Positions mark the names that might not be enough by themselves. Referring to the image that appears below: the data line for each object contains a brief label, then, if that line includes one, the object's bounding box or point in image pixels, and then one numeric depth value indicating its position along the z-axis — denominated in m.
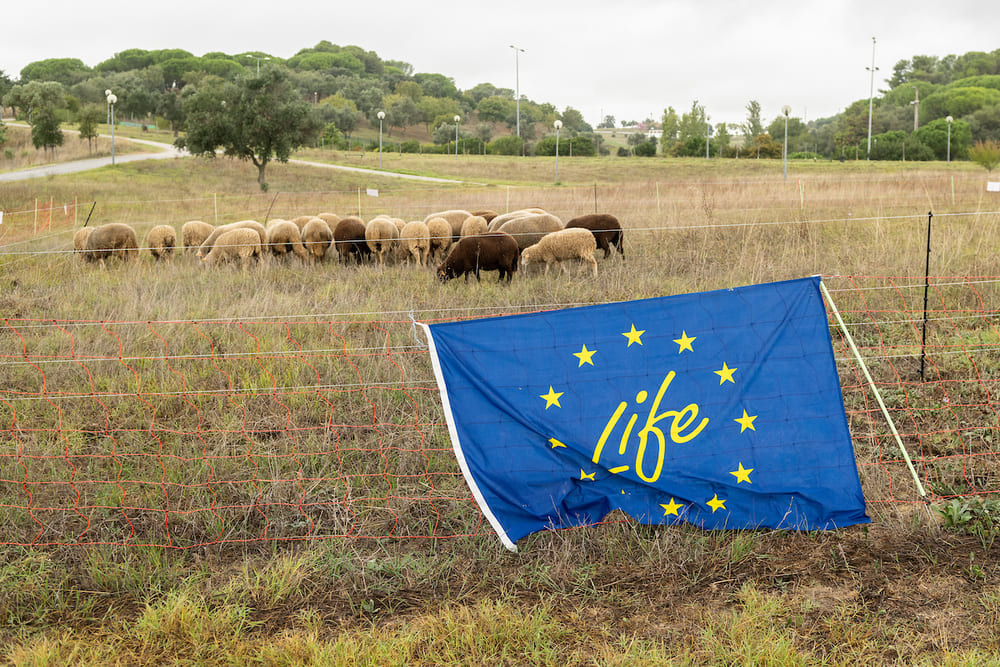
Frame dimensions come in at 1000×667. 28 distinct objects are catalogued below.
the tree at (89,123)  49.38
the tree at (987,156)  33.12
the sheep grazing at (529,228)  13.09
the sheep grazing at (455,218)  14.48
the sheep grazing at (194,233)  15.26
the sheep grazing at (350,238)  13.90
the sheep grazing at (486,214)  15.20
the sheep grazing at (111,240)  14.29
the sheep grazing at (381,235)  13.70
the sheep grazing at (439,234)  13.88
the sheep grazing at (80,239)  14.84
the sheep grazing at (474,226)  13.66
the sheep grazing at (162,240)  14.85
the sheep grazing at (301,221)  15.81
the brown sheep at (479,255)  11.74
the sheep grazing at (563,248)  11.97
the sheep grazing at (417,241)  13.35
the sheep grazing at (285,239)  14.01
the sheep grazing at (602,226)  13.39
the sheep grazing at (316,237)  13.92
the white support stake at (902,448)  4.59
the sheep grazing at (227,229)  14.29
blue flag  4.46
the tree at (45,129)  48.38
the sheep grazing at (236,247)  13.45
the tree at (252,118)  34.94
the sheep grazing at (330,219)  15.44
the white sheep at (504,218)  13.60
